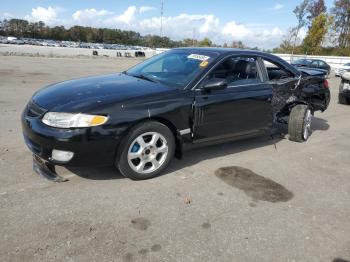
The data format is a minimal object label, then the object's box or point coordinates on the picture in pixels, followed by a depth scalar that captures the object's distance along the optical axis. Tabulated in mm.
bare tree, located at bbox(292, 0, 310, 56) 58431
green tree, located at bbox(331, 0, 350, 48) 56156
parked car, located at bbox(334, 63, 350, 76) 25219
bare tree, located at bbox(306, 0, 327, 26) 59312
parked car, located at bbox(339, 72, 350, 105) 10711
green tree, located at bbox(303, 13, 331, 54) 50969
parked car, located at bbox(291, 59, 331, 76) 24397
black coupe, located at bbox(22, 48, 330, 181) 3688
